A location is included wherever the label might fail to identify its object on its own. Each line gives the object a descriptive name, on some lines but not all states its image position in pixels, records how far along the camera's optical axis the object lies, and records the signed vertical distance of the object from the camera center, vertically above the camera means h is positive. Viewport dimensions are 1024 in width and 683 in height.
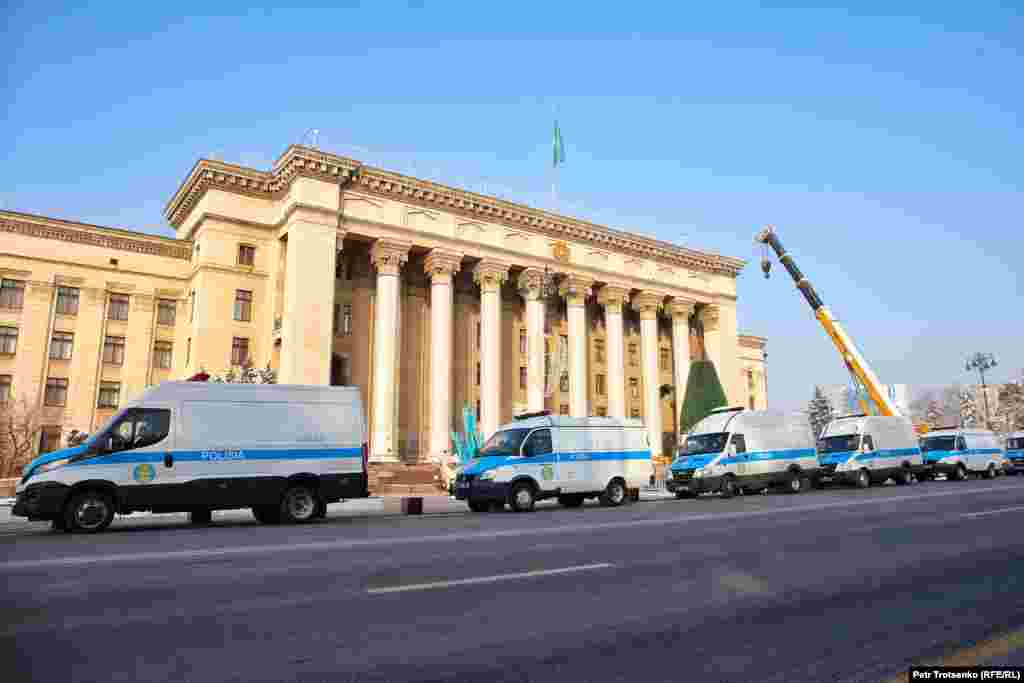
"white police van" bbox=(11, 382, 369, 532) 11.89 +0.11
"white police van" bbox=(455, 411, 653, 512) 16.67 -0.07
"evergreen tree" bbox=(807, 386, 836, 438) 88.31 +6.25
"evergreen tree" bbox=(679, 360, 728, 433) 43.00 +4.06
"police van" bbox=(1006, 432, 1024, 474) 35.19 +0.14
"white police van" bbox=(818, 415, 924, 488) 24.47 +0.24
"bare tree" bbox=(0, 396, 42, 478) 31.61 +1.54
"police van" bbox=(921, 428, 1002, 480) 29.41 +0.15
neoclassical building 34.38 +9.16
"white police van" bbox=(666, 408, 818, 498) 21.00 +0.12
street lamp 55.12 +7.55
